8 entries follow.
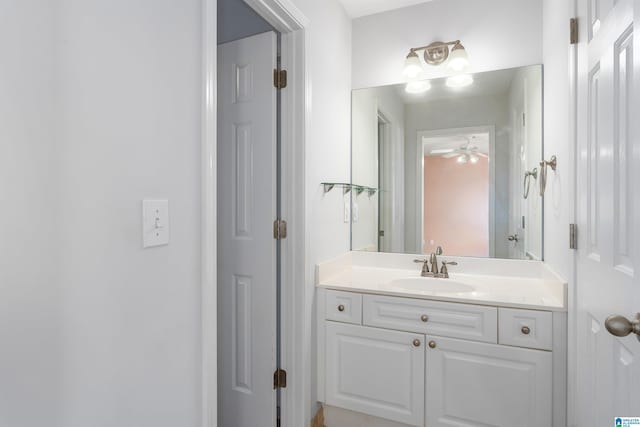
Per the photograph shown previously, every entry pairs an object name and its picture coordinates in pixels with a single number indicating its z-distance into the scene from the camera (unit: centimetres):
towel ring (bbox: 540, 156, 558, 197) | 162
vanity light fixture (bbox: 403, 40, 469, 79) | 212
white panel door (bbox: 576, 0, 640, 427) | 84
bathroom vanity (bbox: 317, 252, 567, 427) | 145
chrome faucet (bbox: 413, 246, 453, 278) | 210
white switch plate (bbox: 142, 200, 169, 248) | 89
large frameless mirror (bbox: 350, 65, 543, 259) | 200
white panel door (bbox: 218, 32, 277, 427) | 176
